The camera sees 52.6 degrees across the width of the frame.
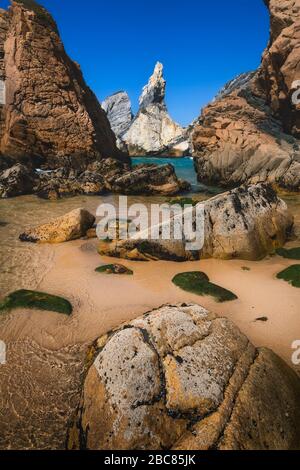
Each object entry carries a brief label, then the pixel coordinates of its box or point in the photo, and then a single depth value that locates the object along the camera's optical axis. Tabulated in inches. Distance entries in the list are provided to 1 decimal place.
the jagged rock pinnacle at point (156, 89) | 5383.9
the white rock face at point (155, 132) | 5083.7
